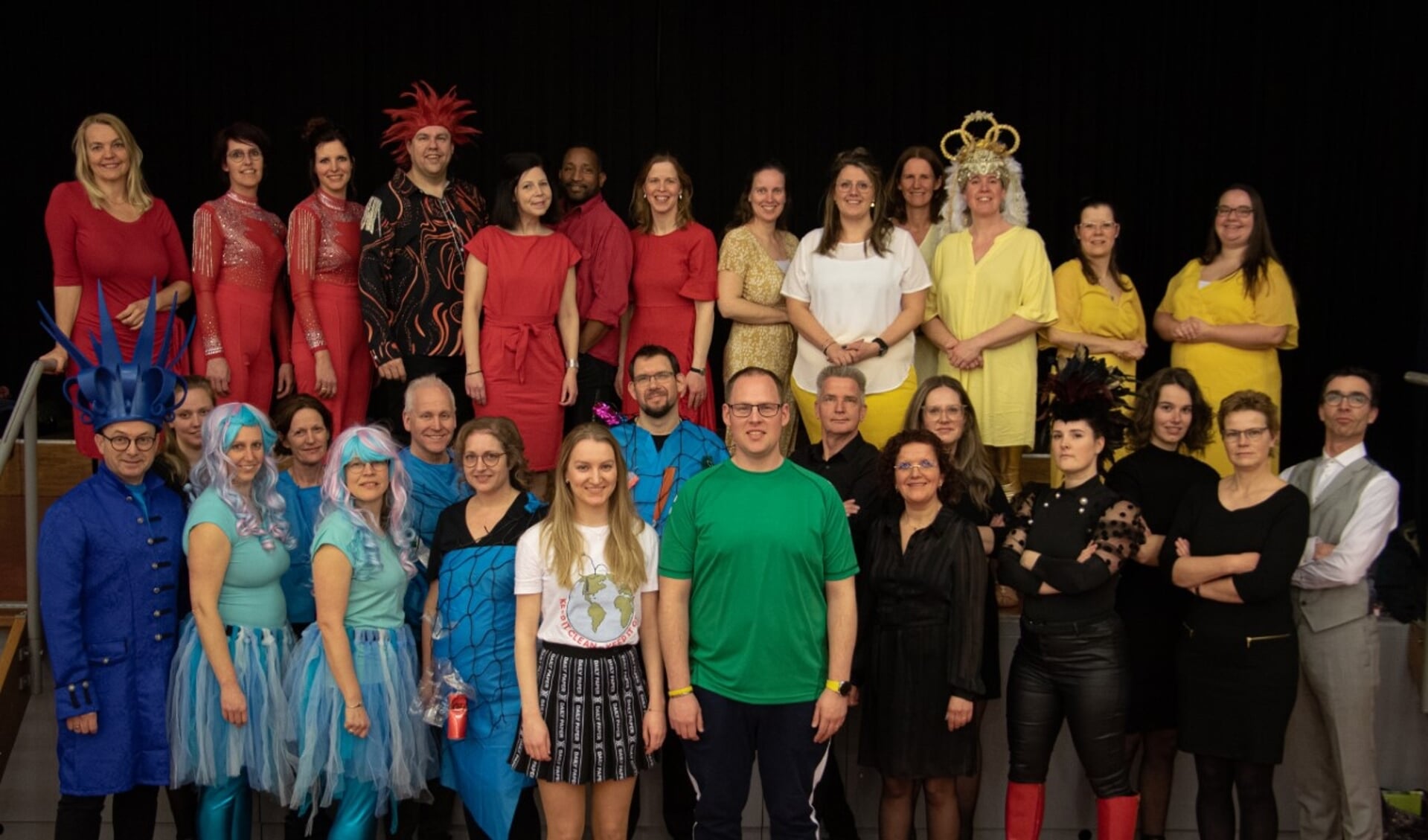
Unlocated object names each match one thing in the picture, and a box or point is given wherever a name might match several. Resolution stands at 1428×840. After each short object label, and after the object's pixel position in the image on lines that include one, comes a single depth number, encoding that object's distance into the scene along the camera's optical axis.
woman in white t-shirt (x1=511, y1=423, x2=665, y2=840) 3.45
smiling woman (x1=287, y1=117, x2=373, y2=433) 4.83
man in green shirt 3.42
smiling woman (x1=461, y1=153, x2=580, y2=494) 4.73
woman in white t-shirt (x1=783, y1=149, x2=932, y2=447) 4.70
